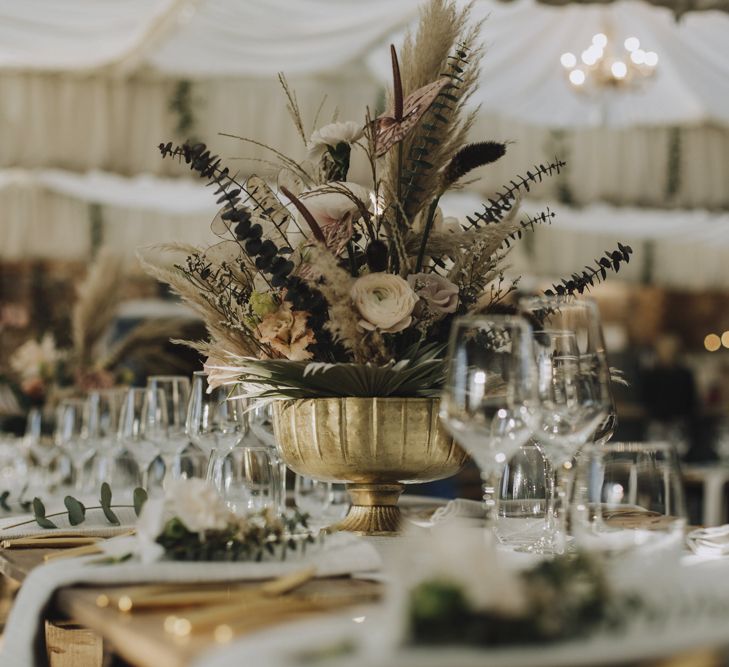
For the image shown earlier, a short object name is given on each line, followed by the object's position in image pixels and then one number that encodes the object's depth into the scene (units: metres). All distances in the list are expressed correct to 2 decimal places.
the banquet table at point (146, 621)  1.31
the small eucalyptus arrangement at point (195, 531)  1.60
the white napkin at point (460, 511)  2.14
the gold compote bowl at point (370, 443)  1.92
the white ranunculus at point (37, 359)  3.67
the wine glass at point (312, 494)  2.33
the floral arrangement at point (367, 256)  1.92
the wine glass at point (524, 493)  1.96
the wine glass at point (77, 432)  2.70
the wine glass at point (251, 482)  1.86
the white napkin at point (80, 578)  1.56
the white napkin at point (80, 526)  1.95
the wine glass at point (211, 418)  2.09
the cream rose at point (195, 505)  1.59
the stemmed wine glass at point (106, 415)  2.66
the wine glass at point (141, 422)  2.29
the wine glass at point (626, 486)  1.51
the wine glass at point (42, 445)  3.05
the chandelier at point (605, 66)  5.64
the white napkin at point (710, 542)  1.83
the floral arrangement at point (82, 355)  3.65
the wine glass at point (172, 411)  2.29
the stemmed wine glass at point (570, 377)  1.71
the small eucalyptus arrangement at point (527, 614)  1.24
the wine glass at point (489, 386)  1.58
